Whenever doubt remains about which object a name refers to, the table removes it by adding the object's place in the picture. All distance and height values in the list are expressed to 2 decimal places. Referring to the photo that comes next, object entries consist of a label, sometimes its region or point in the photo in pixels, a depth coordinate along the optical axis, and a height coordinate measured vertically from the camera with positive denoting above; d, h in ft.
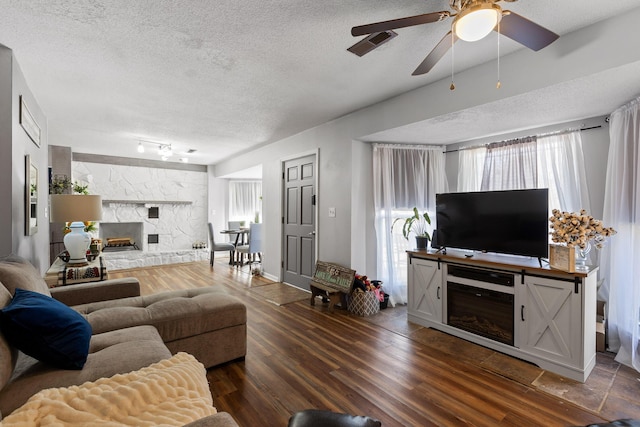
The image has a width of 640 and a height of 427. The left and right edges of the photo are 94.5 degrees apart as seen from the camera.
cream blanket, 3.45 -2.43
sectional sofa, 4.31 -2.50
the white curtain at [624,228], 7.78 -0.42
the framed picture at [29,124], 8.46 +2.80
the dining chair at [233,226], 26.58 -1.33
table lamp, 10.10 -0.13
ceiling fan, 4.50 +3.16
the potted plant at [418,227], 11.51 -0.67
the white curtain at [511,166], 10.96 +1.81
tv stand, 7.33 -2.60
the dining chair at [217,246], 21.70 -2.54
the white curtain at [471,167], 12.49 +1.92
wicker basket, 11.74 -3.67
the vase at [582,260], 7.61 -1.28
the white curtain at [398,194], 13.10 +0.79
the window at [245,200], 28.58 +1.12
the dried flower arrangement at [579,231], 7.50 -0.48
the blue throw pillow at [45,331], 4.33 -1.85
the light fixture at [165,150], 17.60 +3.67
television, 8.46 -0.30
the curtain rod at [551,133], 9.57 +2.78
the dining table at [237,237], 22.44 -2.09
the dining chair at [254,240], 20.34 -1.98
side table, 9.21 -2.03
